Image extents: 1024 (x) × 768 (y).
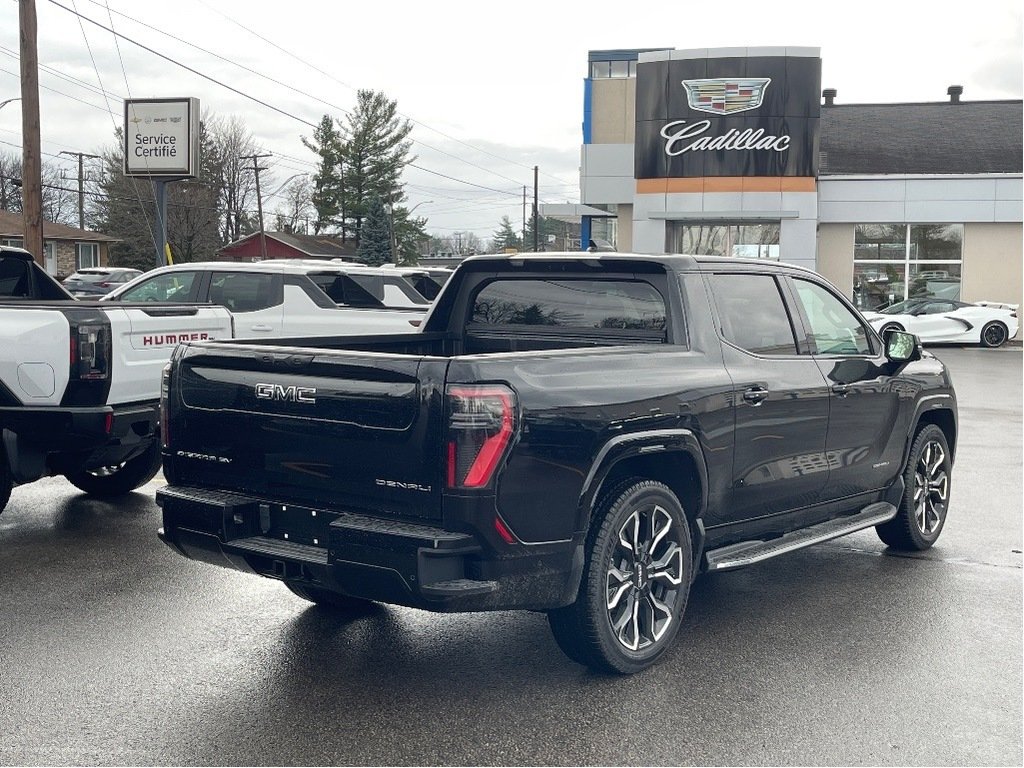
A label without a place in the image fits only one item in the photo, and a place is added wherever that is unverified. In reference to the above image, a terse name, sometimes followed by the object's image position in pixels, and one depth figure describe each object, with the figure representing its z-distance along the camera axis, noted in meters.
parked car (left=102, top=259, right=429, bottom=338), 13.03
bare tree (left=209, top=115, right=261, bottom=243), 84.81
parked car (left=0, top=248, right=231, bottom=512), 6.98
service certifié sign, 30.44
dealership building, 32.88
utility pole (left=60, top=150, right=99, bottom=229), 80.31
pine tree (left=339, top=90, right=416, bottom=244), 84.19
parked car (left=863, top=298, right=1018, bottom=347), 29.19
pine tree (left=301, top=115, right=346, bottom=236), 84.81
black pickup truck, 4.35
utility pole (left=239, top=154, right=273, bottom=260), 67.62
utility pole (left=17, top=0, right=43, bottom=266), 19.56
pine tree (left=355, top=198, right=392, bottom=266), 81.62
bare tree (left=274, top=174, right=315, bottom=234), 97.50
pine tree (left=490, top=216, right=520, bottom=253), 145.88
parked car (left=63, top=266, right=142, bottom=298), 41.40
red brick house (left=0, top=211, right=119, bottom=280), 67.81
